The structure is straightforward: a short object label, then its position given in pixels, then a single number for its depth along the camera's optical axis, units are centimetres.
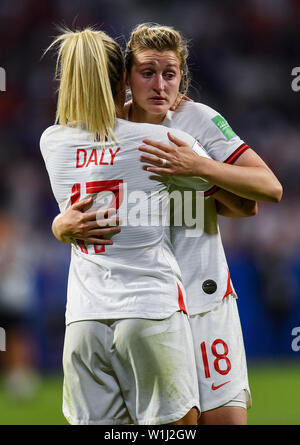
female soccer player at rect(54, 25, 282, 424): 546
